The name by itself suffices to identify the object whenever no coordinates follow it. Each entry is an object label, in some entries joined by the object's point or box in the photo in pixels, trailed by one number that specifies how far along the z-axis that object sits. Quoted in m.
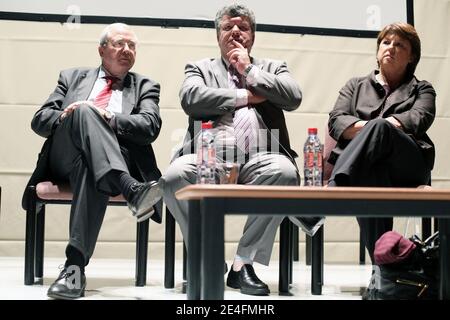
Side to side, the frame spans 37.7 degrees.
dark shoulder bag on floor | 2.15
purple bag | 2.17
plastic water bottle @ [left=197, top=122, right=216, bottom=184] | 2.07
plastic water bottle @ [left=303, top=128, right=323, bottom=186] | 2.32
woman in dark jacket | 2.44
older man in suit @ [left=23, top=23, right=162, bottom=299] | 2.40
